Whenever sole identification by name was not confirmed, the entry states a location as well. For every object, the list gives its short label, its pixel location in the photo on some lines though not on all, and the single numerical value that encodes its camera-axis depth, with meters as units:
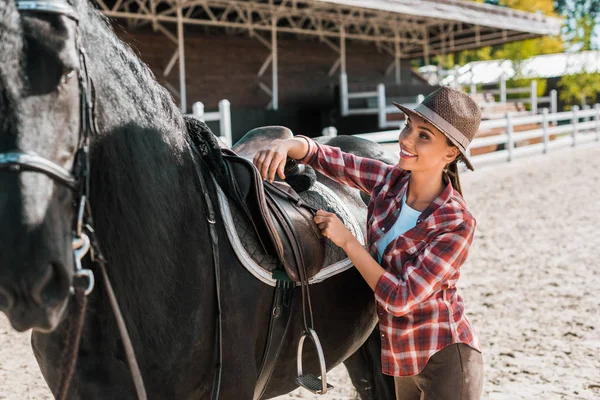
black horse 1.15
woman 1.92
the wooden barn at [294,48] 14.89
